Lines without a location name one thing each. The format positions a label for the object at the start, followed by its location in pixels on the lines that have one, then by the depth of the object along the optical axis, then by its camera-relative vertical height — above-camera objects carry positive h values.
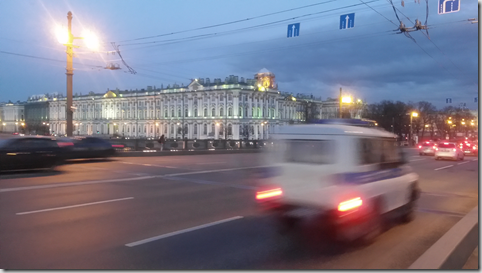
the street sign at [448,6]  13.54 +3.71
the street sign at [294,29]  18.29 +3.90
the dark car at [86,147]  24.30 -1.66
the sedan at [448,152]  34.48 -2.26
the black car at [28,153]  16.97 -1.43
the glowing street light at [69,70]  27.73 +3.18
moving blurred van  7.54 -1.05
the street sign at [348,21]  16.44 +3.85
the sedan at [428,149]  41.31 -2.48
